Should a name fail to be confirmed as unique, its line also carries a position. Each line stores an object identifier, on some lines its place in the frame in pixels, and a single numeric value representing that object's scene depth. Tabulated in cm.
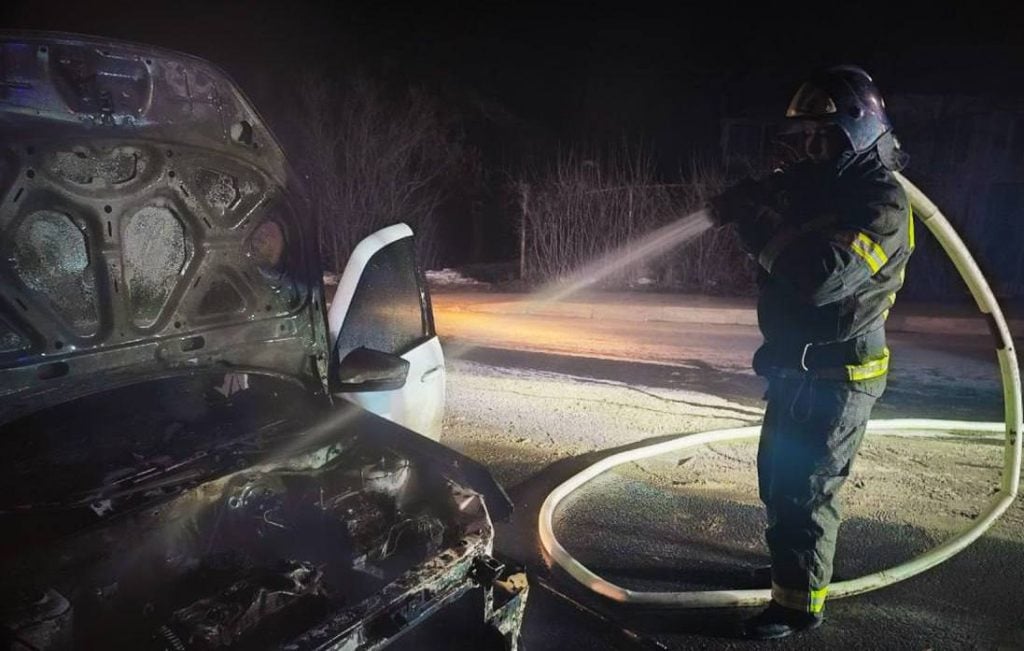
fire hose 334
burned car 189
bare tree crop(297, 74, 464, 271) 1484
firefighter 282
